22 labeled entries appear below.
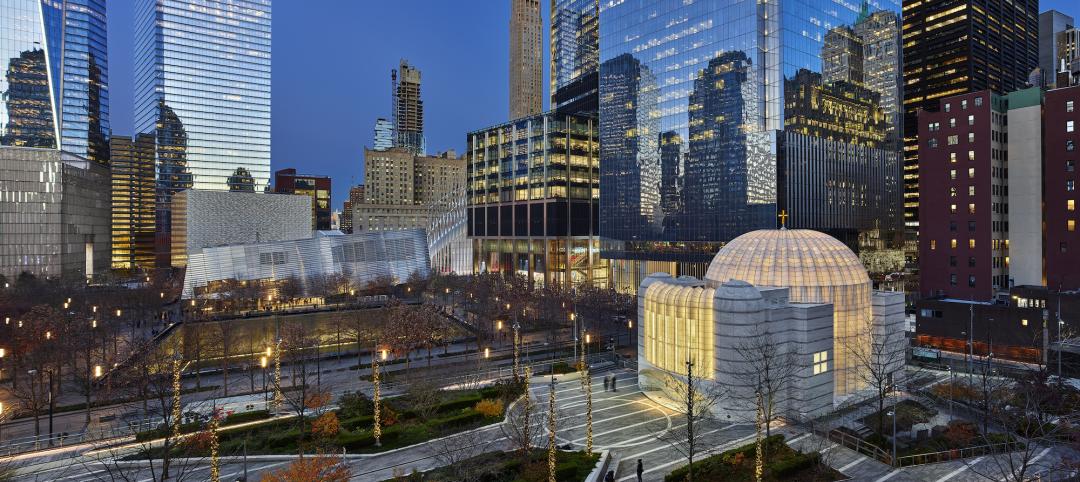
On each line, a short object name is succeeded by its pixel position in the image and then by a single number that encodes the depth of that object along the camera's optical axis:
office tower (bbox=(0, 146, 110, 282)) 135.38
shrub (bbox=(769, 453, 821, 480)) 33.62
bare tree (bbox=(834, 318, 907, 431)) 50.47
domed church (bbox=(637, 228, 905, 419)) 44.88
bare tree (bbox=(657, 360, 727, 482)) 39.64
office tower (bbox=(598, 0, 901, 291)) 106.69
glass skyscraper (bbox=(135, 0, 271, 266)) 192.88
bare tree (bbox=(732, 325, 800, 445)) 42.62
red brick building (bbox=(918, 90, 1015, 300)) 84.44
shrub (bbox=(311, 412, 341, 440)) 38.66
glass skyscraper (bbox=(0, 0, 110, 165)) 142.62
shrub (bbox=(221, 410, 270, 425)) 43.78
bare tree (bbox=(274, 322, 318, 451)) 48.67
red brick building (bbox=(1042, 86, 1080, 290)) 78.25
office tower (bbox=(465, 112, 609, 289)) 149.88
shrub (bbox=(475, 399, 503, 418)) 44.91
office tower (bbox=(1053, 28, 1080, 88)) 85.94
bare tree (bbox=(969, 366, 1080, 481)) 34.09
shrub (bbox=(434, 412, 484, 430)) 42.44
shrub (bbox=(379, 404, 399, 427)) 42.41
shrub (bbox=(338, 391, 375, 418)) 44.41
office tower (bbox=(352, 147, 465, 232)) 184.40
